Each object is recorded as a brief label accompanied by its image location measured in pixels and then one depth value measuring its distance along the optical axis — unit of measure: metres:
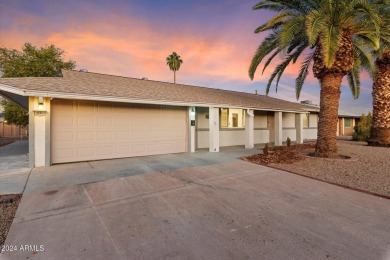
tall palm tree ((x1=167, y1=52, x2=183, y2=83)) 37.84
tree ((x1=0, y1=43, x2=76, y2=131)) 17.91
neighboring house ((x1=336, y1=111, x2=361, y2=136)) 27.55
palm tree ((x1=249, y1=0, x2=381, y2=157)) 7.64
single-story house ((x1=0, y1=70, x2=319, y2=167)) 7.49
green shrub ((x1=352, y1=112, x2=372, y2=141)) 17.73
